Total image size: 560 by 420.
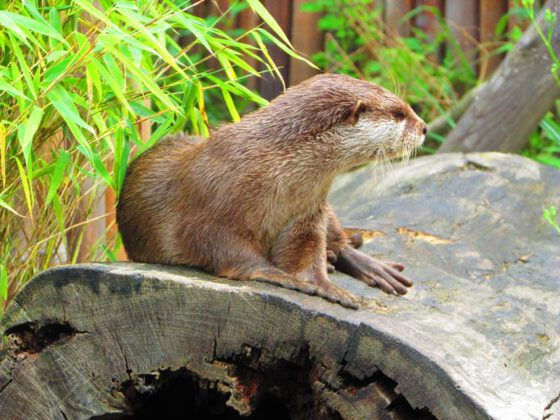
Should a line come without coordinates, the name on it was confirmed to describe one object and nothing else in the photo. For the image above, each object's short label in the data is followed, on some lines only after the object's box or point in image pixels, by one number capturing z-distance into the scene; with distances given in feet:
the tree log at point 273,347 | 14.37
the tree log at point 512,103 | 31.67
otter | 18.03
